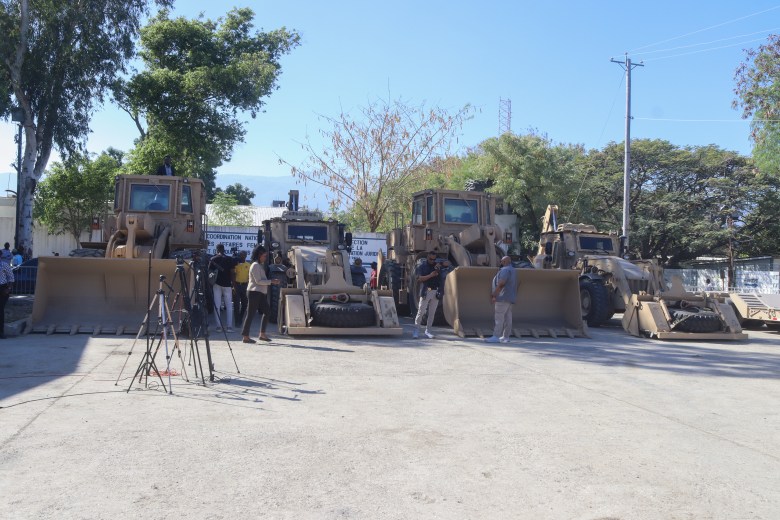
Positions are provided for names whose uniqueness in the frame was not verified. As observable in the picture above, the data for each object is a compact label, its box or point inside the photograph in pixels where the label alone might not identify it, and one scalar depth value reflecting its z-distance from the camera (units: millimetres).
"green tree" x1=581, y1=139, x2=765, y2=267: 34562
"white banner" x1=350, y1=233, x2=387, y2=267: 23953
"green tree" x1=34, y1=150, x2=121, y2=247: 34562
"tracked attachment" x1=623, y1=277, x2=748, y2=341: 13406
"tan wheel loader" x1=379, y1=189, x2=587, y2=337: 13531
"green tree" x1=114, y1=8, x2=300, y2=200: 22953
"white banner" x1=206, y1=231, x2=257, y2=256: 23141
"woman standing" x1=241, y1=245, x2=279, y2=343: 11078
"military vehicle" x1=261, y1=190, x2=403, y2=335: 11914
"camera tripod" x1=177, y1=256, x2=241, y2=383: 7734
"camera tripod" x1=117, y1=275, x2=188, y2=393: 7320
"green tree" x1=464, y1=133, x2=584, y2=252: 31422
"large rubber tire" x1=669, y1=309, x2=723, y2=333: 13383
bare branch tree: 27906
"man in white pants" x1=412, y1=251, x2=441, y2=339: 12836
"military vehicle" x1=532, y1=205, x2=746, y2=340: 13516
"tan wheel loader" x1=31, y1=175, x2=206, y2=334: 11820
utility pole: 27344
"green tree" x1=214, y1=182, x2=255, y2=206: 60600
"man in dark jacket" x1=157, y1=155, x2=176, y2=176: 14953
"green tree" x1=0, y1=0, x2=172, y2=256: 20312
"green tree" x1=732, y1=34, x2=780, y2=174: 24484
